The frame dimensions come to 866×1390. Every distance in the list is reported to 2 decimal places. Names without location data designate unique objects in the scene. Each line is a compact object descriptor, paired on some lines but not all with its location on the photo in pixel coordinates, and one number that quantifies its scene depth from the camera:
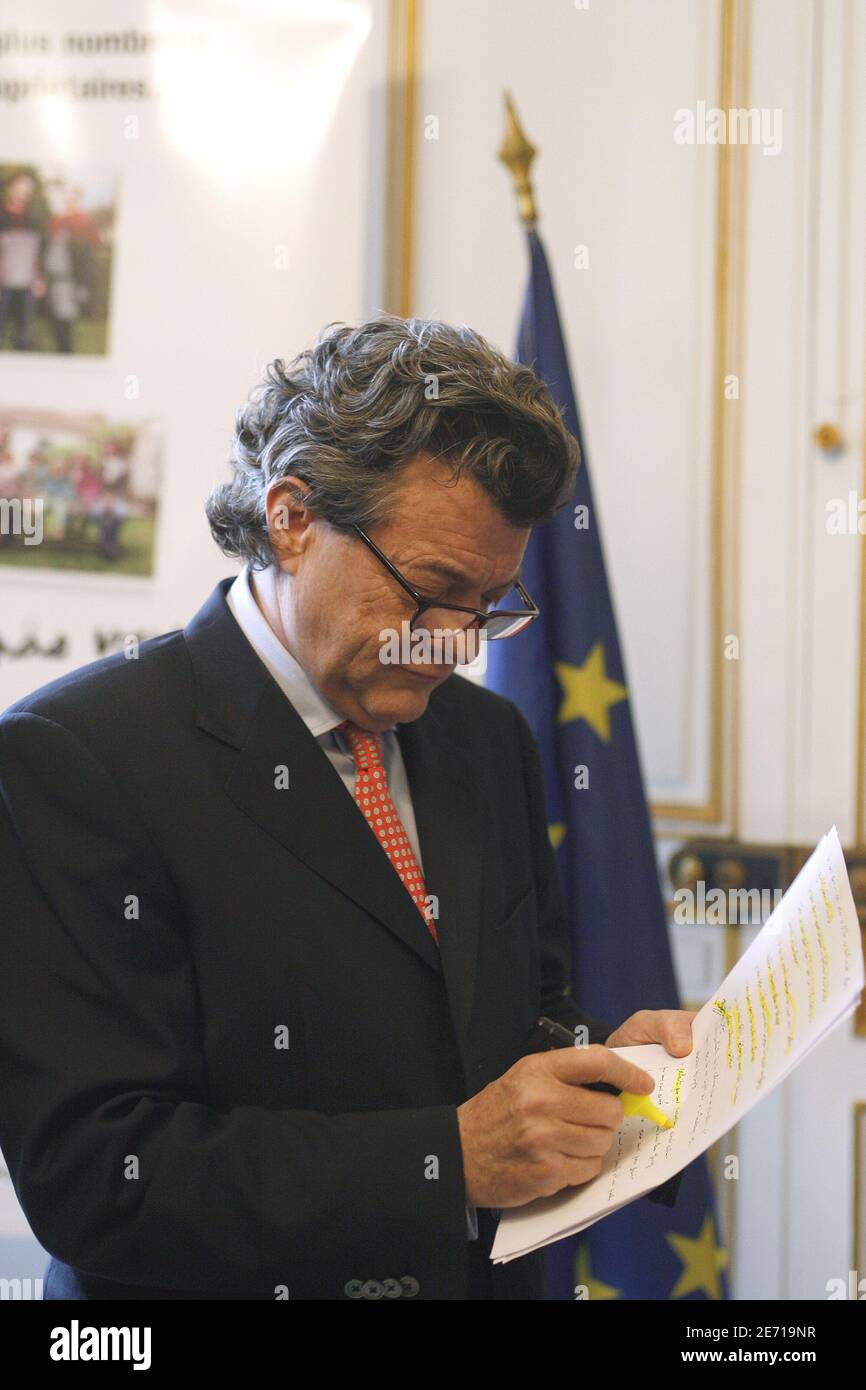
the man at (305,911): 1.17
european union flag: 2.13
